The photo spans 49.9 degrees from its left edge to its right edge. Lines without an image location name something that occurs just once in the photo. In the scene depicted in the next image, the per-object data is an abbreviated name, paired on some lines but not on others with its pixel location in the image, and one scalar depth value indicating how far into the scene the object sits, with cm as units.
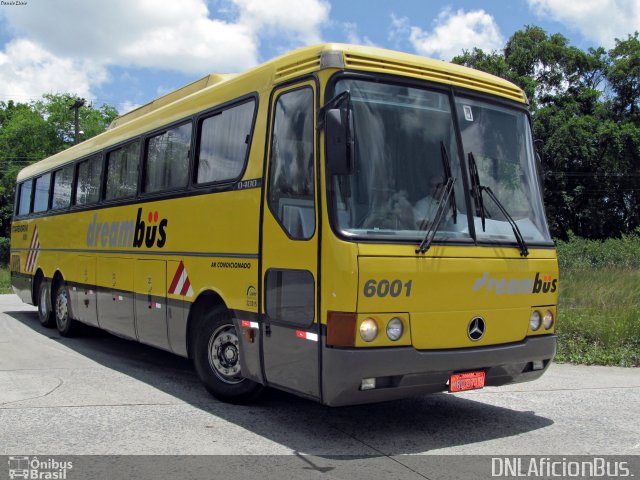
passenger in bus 573
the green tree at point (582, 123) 4053
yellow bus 546
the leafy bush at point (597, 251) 3331
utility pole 4212
